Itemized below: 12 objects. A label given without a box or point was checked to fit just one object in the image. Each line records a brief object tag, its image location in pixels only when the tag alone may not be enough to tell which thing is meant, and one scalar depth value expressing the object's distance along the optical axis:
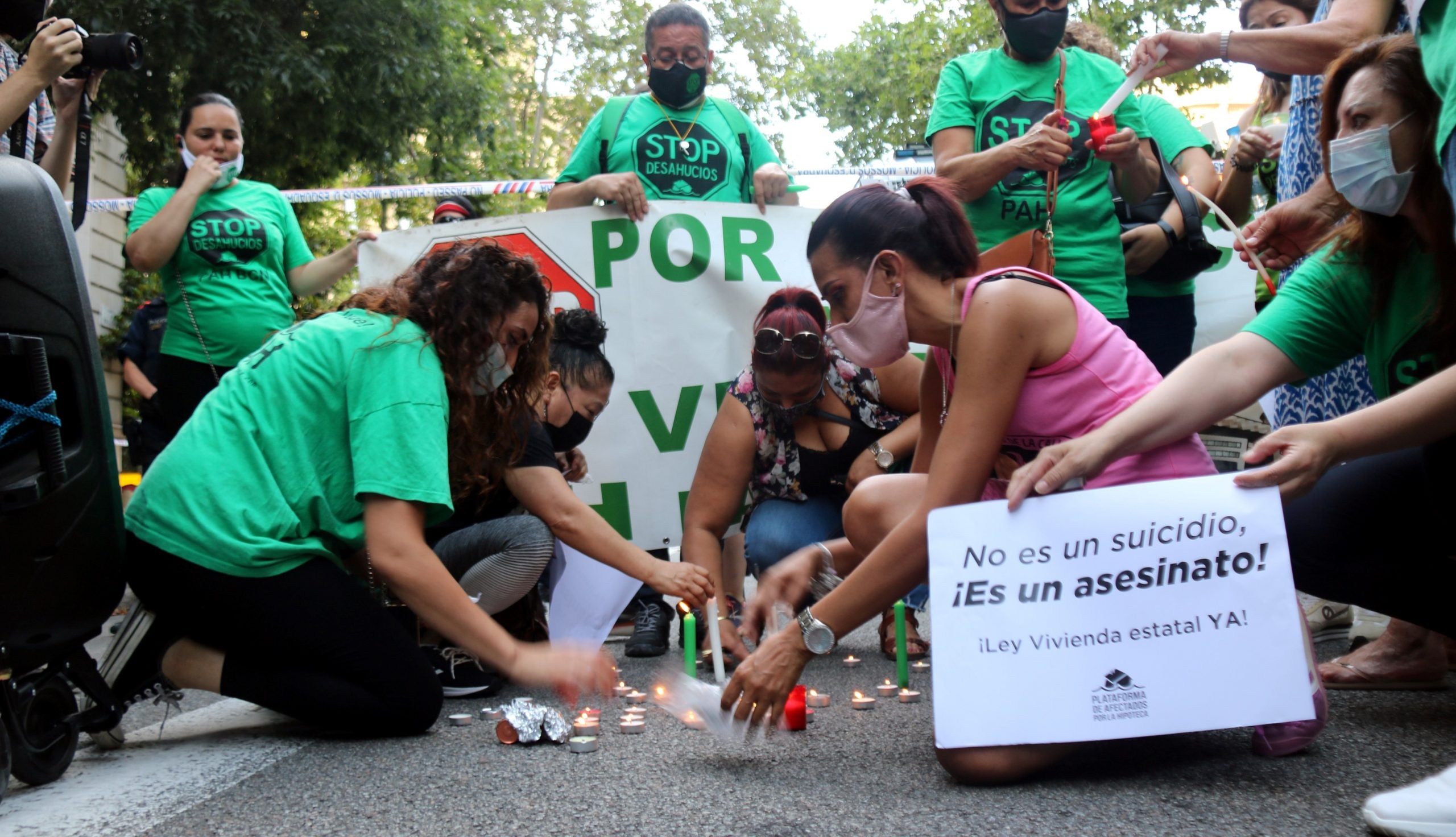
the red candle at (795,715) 2.83
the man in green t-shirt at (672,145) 4.97
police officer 6.54
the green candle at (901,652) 3.28
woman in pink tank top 2.38
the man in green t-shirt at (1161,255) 4.29
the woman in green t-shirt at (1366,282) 2.47
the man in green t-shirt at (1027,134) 3.97
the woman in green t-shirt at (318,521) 2.76
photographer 2.84
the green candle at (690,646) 3.12
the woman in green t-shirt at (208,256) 4.73
